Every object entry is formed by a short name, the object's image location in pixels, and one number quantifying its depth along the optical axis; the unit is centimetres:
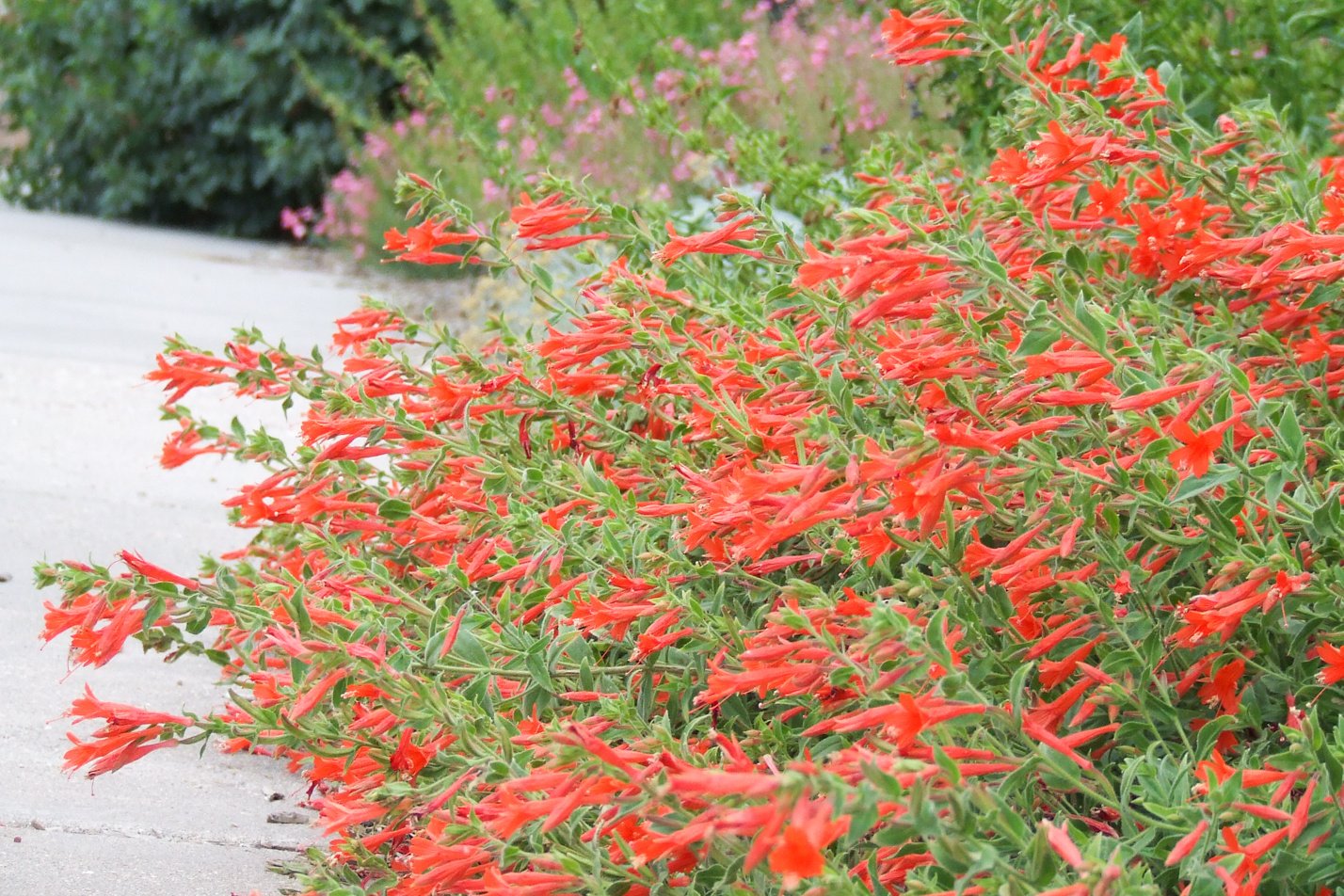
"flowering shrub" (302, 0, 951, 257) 586
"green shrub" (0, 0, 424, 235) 1040
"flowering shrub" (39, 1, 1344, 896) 139
